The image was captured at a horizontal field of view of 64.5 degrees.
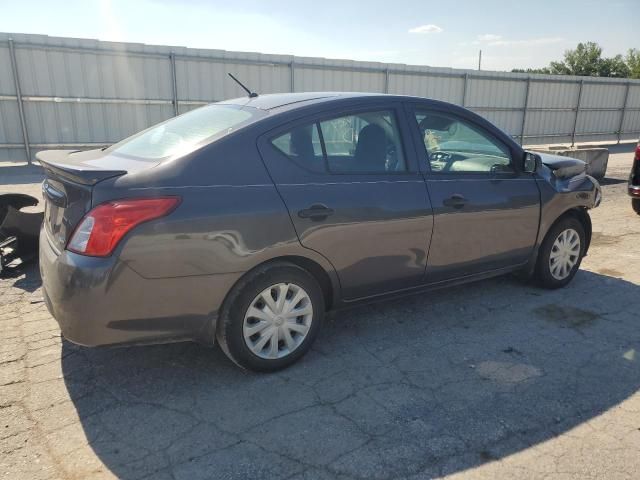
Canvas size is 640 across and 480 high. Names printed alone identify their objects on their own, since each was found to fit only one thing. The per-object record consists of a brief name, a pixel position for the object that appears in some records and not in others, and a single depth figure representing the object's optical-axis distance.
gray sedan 2.58
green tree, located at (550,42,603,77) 50.44
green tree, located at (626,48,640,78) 45.89
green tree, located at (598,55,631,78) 49.25
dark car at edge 7.07
